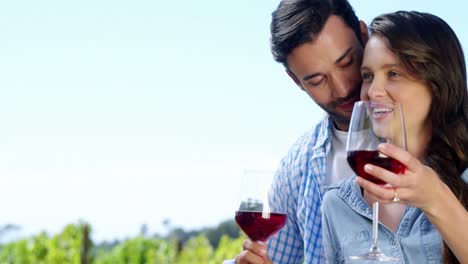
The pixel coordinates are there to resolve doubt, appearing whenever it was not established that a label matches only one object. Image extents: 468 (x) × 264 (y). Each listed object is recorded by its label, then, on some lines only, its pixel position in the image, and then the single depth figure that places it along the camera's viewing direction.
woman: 2.37
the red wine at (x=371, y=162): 1.86
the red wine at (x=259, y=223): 2.60
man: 3.17
